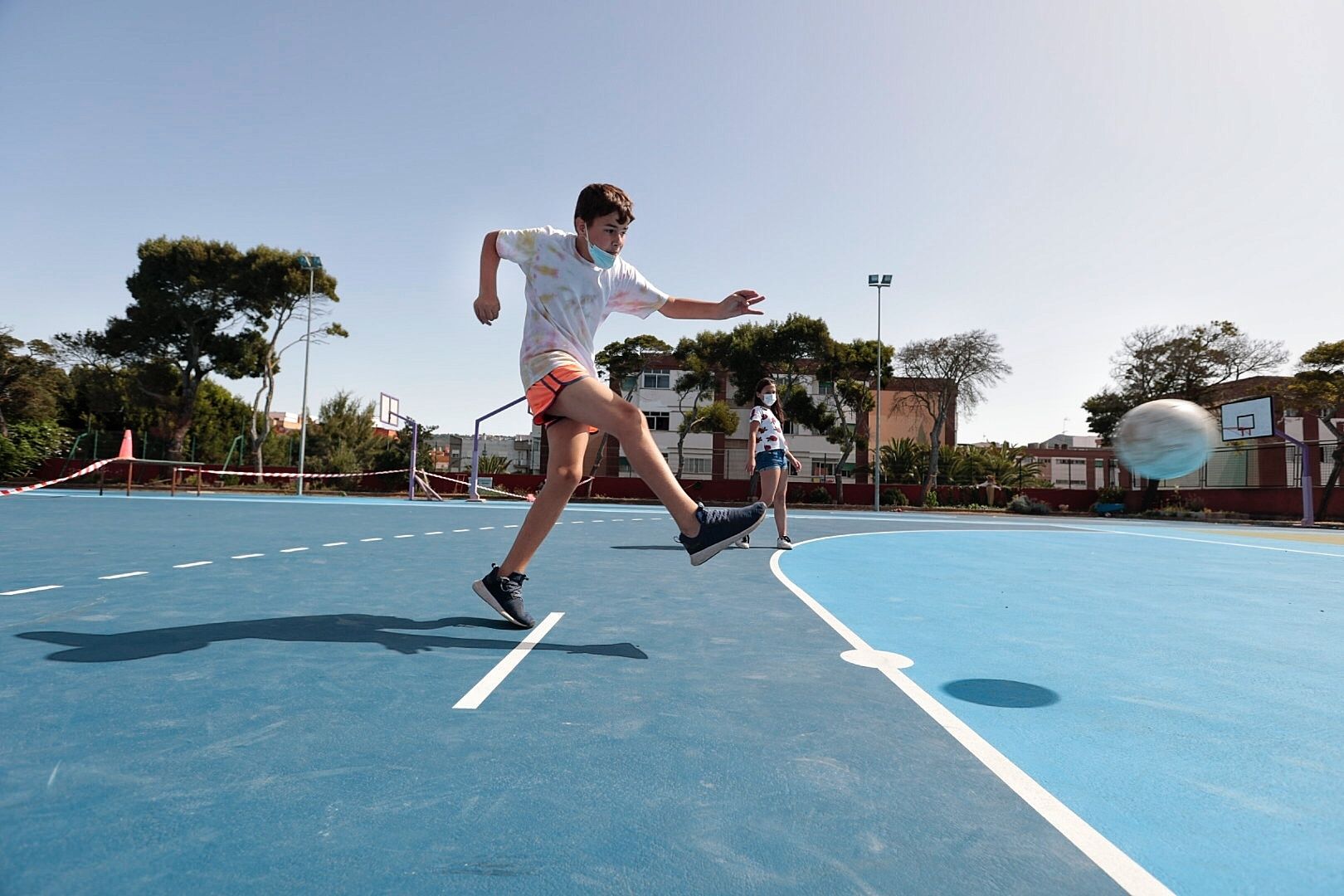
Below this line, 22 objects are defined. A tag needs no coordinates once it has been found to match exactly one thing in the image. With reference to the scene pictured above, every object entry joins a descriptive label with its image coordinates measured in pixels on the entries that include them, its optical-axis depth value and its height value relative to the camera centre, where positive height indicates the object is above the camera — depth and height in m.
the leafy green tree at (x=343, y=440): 40.69 +1.97
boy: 3.71 +0.53
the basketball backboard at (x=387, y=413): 34.47 +2.89
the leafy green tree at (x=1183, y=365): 35.72 +6.39
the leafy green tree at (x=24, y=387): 37.97 +4.14
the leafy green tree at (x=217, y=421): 45.44 +3.39
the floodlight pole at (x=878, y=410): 33.21 +3.98
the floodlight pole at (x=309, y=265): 33.88 +10.61
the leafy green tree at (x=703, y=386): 41.25 +5.78
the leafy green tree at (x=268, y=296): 40.34 +9.99
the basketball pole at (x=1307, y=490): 25.11 +0.12
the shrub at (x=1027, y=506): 36.56 -0.95
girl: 8.73 +0.43
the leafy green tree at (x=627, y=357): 42.94 +7.34
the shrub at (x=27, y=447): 33.81 +0.91
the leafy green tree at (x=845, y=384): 39.88 +5.61
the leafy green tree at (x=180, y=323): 39.50 +8.06
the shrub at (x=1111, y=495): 37.44 -0.30
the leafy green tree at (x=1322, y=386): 31.37 +4.80
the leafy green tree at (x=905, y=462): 42.72 +1.35
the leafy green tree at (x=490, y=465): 44.31 +0.65
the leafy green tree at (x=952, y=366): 39.78 +6.71
